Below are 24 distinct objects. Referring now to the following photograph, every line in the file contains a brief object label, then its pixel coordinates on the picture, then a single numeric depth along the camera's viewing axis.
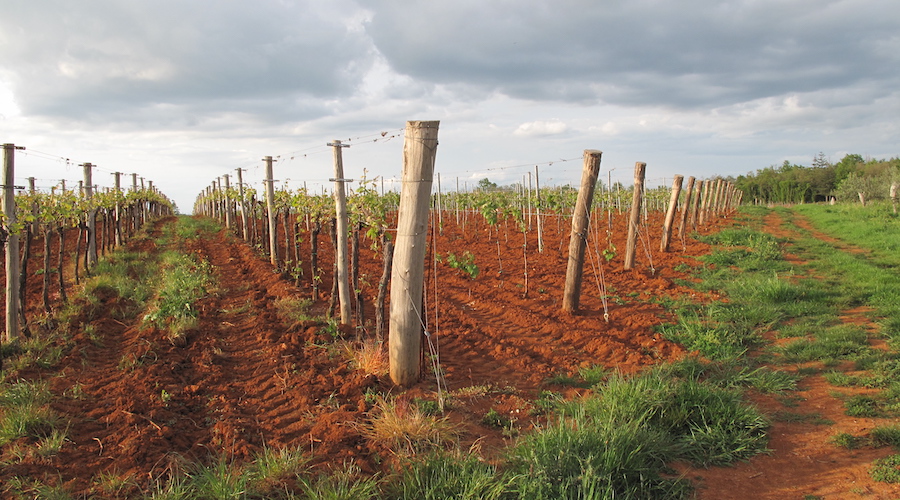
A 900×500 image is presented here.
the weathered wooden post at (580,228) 7.31
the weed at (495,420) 4.33
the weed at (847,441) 3.88
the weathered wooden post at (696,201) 18.15
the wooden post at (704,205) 20.42
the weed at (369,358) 5.24
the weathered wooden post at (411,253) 4.73
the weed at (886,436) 3.83
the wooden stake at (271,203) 12.20
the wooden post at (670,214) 12.66
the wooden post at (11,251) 6.36
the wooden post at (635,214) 10.05
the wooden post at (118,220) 15.65
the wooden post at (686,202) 14.51
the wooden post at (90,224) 11.70
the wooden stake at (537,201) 12.59
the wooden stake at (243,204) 15.93
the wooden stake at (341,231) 7.20
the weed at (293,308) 7.44
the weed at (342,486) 3.02
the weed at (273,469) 3.25
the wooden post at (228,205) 20.29
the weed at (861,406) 4.36
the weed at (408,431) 3.79
